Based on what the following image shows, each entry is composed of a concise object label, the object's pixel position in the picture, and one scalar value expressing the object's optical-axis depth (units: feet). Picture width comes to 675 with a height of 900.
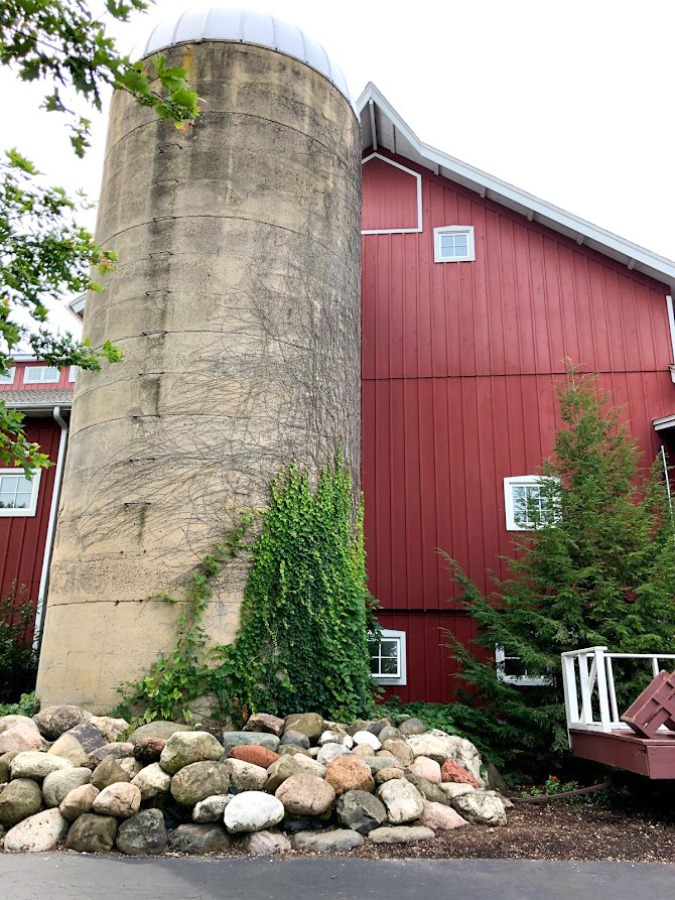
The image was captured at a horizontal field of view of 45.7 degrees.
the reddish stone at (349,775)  21.24
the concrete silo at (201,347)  27.53
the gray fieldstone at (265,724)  24.59
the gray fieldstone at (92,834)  19.20
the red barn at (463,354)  42.11
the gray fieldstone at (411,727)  26.73
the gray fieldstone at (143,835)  19.24
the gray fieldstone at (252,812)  19.66
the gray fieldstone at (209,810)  19.86
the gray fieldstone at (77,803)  19.83
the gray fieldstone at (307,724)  24.76
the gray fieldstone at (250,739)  23.52
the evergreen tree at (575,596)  29.91
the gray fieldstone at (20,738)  22.49
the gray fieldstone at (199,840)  19.43
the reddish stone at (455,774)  23.67
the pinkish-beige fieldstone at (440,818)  21.27
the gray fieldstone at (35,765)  20.81
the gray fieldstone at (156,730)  23.47
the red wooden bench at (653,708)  23.39
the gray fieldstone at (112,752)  21.81
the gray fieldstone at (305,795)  20.35
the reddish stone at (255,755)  22.02
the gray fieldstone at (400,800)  20.77
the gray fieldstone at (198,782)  20.16
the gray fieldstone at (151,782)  20.30
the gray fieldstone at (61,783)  20.42
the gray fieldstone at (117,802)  19.60
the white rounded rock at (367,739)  24.16
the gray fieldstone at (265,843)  19.36
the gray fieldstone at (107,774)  20.40
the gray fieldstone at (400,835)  20.10
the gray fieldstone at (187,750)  20.86
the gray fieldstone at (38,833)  19.22
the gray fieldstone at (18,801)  20.04
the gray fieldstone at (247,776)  20.95
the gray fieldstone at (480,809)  22.06
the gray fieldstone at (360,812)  20.49
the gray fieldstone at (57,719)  24.02
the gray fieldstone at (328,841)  19.60
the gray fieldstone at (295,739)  23.88
